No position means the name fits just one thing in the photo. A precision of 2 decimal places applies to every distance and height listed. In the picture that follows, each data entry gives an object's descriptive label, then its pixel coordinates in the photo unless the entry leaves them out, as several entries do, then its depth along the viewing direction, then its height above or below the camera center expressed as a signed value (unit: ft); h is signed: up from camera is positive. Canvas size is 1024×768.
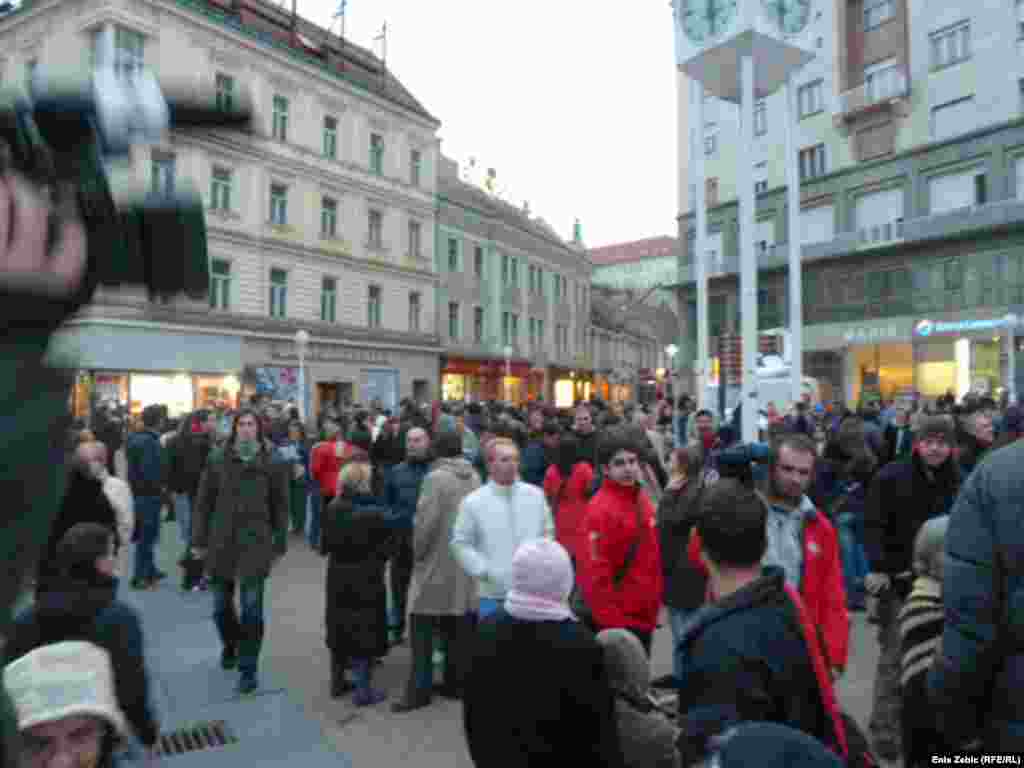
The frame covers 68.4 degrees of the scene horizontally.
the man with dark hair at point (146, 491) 30.19 -3.98
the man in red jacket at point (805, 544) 12.69 -2.62
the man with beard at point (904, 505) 16.51 -2.49
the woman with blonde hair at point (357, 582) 18.80 -4.74
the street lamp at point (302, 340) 71.92 +5.24
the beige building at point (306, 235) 84.53 +21.61
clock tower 46.17 +22.36
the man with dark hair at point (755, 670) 7.00 -2.66
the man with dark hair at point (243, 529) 19.52 -3.63
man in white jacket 16.51 -2.92
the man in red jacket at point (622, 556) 15.98 -3.45
